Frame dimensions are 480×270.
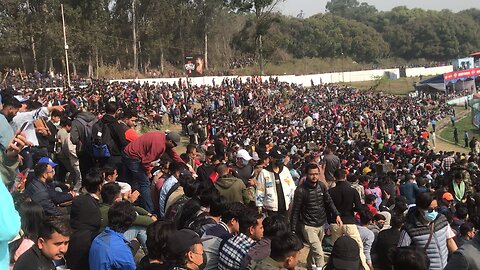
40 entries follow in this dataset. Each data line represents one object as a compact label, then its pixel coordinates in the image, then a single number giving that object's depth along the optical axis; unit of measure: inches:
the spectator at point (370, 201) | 263.7
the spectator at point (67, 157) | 304.5
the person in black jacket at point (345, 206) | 230.1
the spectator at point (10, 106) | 211.6
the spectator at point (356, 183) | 301.0
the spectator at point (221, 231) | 160.7
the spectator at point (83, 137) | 281.6
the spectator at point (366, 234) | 226.7
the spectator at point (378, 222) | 243.0
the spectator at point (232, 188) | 223.8
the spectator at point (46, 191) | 189.0
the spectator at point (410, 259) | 124.7
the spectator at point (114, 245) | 143.6
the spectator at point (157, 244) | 134.7
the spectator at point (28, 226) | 128.7
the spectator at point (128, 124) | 256.2
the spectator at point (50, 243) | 124.3
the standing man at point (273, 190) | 258.2
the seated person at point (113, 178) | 205.2
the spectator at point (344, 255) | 147.1
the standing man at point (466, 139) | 1153.5
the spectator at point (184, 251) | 129.4
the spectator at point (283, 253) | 137.3
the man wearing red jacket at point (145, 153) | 240.5
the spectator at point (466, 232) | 194.9
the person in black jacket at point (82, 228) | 153.9
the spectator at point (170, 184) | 230.8
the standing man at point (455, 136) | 1205.0
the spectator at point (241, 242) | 154.5
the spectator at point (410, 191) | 326.6
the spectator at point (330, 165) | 336.2
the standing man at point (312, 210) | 235.1
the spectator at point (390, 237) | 187.1
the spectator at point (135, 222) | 176.2
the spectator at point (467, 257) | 124.2
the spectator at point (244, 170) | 281.1
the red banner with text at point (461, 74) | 1899.6
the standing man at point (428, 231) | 172.1
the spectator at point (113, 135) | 257.9
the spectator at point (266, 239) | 148.9
